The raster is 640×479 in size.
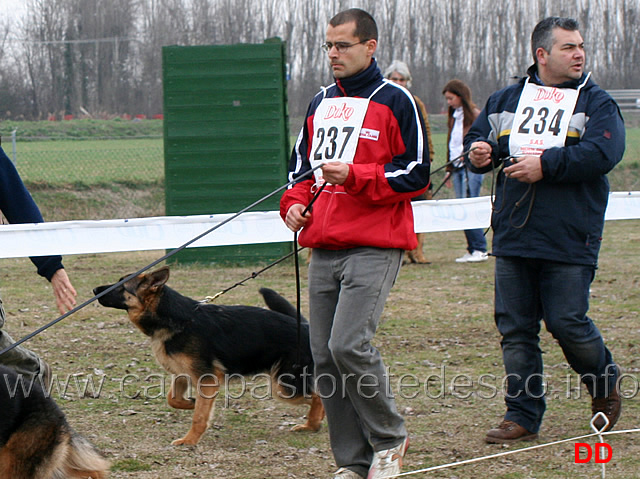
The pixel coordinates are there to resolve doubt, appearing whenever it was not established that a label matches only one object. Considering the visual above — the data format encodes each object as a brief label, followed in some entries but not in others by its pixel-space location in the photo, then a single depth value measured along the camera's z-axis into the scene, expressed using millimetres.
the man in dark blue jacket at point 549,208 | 8133
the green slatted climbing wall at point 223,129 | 21641
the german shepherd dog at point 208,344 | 9289
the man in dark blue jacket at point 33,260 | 7945
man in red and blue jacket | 7121
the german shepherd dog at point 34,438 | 6441
